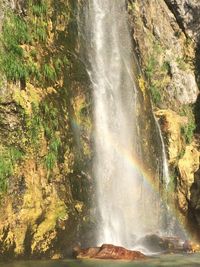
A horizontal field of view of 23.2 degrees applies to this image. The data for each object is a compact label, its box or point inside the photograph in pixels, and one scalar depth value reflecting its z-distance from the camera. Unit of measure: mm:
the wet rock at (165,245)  17656
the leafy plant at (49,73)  16875
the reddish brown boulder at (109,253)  14945
